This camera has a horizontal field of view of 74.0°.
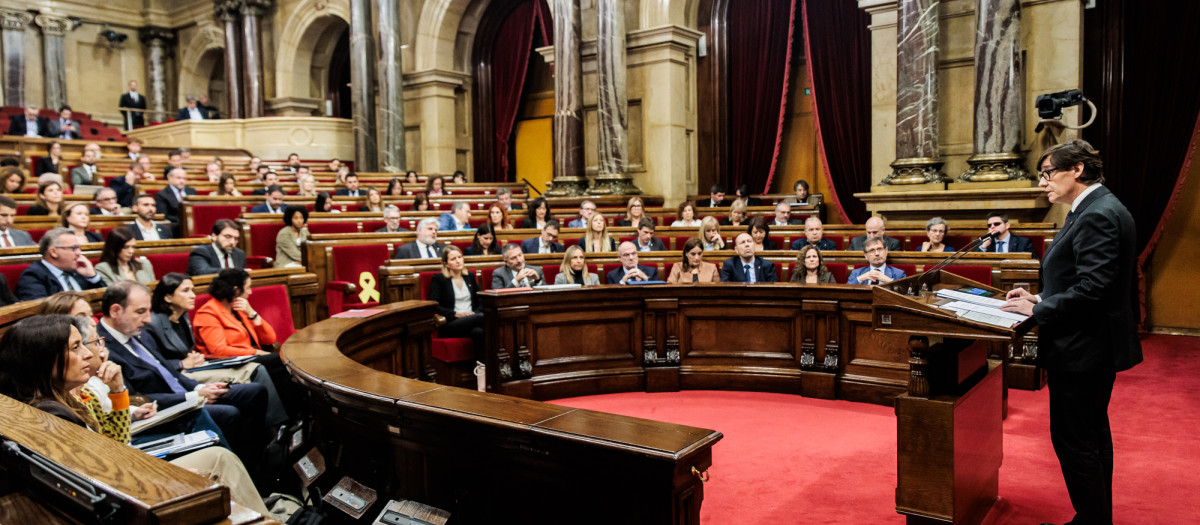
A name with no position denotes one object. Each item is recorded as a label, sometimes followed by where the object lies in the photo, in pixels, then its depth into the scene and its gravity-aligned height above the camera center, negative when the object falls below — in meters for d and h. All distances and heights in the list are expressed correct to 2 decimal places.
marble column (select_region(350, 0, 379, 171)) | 11.73 +1.94
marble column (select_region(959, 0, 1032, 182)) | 6.43 +0.90
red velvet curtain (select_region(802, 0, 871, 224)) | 8.75 +1.28
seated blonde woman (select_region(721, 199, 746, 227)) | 7.62 -0.04
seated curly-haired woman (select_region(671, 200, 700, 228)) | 7.76 -0.06
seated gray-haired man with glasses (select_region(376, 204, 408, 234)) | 6.72 -0.01
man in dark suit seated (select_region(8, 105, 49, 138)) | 12.07 +1.54
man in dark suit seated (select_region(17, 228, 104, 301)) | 3.88 -0.22
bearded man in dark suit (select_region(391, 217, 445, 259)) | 5.81 -0.20
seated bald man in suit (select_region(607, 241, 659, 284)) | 5.28 -0.35
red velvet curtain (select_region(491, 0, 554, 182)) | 12.02 +2.43
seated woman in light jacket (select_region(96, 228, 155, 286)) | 4.38 -0.19
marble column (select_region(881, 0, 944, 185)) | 6.89 +1.00
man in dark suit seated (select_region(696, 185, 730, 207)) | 9.02 +0.16
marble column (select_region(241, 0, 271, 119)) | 14.62 +2.99
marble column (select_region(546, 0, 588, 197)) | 9.48 +1.32
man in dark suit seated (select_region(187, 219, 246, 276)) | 5.00 -0.20
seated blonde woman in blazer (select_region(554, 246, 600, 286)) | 5.27 -0.38
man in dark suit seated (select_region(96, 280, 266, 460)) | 2.94 -0.56
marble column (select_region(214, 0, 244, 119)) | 14.84 +3.21
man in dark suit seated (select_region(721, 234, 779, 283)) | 5.20 -0.38
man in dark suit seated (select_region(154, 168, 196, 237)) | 7.22 +0.21
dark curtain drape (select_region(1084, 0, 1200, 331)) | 6.33 +0.82
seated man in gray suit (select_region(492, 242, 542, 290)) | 5.16 -0.38
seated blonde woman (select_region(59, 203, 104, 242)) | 5.03 +0.04
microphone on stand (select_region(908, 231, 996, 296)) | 2.56 -0.22
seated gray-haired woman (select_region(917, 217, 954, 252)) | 5.65 -0.19
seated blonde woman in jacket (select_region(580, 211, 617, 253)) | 6.26 -0.19
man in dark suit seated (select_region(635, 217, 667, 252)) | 6.28 -0.22
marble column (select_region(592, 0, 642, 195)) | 9.24 +1.22
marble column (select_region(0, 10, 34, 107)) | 15.38 +3.35
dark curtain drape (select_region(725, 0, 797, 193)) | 9.54 +1.55
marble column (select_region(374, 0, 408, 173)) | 11.45 +1.90
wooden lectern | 2.32 -0.66
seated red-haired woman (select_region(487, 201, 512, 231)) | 7.29 -0.01
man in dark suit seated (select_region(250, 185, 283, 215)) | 7.12 +0.16
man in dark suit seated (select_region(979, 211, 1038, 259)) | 5.61 -0.26
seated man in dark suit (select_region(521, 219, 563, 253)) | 6.05 -0.22
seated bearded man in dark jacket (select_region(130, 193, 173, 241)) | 5.75 +0.02
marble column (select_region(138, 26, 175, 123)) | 17.31 +3.42
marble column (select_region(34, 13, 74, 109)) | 15.89 +3.35
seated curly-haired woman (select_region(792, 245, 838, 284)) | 5.05 -0.38
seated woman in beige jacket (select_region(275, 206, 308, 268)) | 6.35 -0.16
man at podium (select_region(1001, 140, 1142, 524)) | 2.24 -0.33
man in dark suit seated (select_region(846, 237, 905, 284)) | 4.92 -0.39
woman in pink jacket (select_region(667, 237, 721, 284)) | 5.25 -0.37
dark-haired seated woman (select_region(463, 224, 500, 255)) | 5.89 -0.20
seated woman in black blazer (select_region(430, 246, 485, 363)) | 4.93 -0.53
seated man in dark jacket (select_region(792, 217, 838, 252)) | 5.98 -0.21
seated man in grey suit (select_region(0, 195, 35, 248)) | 4.86 -0.03
